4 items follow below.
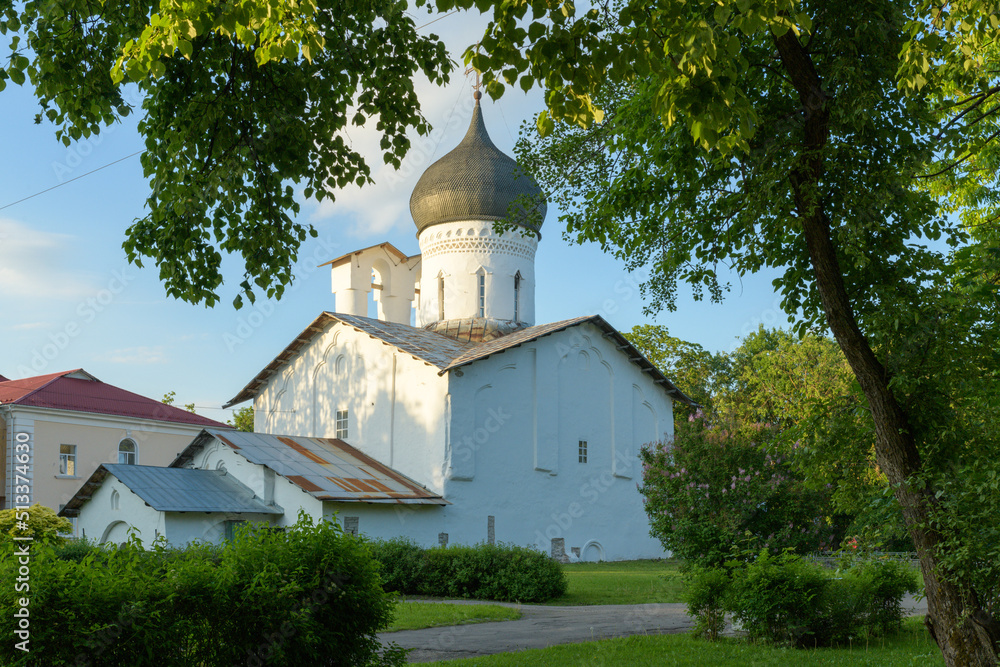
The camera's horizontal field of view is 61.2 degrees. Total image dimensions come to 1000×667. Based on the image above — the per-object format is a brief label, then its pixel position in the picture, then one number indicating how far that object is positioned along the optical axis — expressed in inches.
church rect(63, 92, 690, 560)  915.4
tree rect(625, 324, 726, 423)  1630.2
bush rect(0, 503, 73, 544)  701.9
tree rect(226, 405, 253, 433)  1952.5
